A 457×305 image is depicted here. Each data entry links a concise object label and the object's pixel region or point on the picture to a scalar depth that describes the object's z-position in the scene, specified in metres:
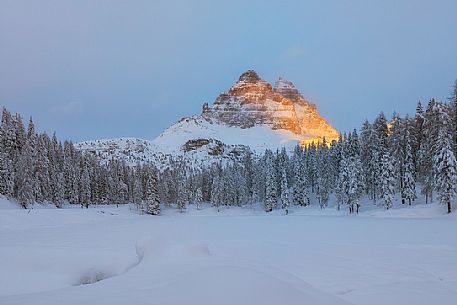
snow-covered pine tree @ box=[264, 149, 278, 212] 80.75
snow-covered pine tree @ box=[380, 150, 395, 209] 52.91
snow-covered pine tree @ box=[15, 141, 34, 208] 59.16
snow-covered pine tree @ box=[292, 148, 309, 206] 81.25
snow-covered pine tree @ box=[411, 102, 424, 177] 55.62
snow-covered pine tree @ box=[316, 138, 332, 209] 74.75
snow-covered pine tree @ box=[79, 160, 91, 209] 77.94
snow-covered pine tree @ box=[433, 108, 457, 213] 41.41
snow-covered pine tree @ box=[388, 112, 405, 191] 54.53
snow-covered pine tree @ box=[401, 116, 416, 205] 51.84
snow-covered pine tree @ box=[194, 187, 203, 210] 97.00
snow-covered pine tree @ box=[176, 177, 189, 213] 90.88
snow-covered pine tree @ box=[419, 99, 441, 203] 45.91
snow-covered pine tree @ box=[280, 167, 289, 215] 74.75
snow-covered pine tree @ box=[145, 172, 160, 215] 81.76
